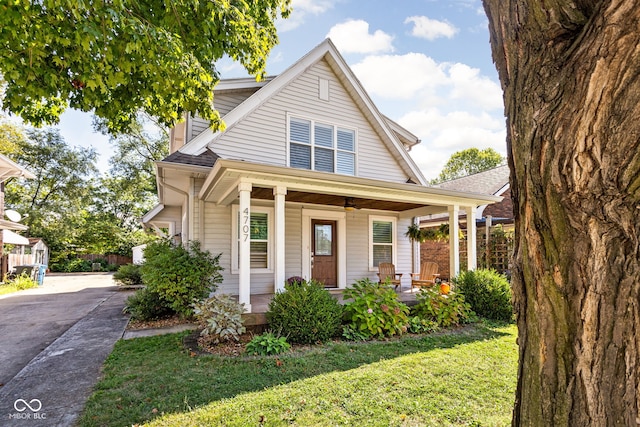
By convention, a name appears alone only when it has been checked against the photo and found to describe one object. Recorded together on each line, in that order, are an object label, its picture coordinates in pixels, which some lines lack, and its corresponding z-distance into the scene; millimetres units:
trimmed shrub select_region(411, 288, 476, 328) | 6484
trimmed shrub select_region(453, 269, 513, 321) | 7059
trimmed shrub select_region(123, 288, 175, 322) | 6824
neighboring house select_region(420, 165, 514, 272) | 13153
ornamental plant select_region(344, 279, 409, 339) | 5672
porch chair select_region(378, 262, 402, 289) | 9594
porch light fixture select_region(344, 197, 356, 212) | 8620
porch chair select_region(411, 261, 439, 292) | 9367
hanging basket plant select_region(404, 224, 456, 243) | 9023
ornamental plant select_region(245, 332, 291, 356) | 4789
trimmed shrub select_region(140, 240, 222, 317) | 6254
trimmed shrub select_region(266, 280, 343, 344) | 5262
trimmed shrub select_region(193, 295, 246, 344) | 5059
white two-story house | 7355
